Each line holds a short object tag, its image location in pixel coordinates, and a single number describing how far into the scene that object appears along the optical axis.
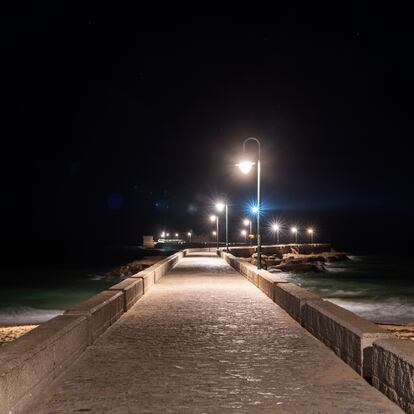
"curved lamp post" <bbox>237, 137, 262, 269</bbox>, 24.94
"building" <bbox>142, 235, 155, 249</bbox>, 127.12
